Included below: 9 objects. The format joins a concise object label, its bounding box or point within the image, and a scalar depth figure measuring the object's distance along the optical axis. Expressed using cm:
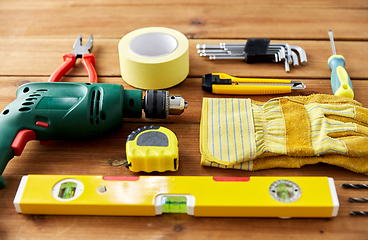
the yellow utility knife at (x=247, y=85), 87
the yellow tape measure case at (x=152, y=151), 67
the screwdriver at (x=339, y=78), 84
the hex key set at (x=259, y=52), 98
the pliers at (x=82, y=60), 91
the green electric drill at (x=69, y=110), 69
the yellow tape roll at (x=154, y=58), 84
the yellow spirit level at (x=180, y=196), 61
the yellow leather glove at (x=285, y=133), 70
